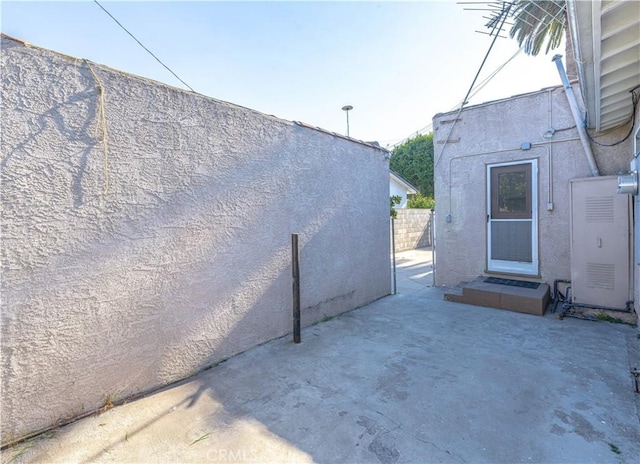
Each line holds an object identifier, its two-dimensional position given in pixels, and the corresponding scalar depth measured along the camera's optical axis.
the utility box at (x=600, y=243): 4.33
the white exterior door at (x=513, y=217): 5.59
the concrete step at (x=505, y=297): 4.79
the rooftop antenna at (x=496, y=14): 5.50
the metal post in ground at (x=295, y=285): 3.81
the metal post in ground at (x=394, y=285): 6.24
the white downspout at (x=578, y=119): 4.88
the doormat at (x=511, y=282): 5.42
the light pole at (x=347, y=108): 14.28
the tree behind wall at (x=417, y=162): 20.17
